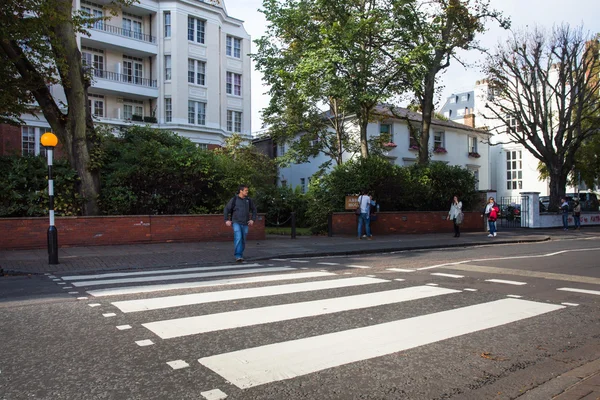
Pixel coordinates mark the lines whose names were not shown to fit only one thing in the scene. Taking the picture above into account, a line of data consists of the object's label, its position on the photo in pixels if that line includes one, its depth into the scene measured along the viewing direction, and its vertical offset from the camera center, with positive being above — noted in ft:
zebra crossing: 13.58 -4.43
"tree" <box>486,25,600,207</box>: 88.05 +22.80
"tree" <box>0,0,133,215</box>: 46.47 +13.01
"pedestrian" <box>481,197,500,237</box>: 66.39 -1.47
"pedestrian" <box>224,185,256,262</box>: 37.29 -0.94
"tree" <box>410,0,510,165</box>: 66.64 +25.47
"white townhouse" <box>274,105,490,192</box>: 124.06 +16.38
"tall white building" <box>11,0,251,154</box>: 106.63 +34.03
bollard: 57.26 -2.97
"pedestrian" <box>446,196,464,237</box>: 64.03 -1.53
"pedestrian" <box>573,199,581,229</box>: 90.12 -2.09
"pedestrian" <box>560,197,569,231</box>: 86.99 -1.46
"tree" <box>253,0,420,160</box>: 62.54 +22.27
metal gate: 91.61 -2.11
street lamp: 35.24 -0.97
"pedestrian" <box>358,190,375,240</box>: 59.57 -0.96
